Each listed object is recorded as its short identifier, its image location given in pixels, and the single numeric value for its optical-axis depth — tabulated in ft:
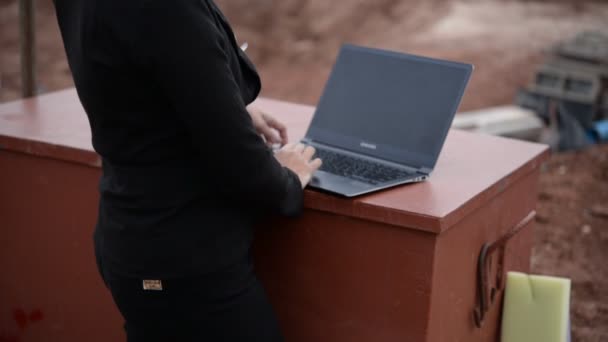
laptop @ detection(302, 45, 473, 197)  7.52
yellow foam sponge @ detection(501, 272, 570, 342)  8.41
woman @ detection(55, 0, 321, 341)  5.58
